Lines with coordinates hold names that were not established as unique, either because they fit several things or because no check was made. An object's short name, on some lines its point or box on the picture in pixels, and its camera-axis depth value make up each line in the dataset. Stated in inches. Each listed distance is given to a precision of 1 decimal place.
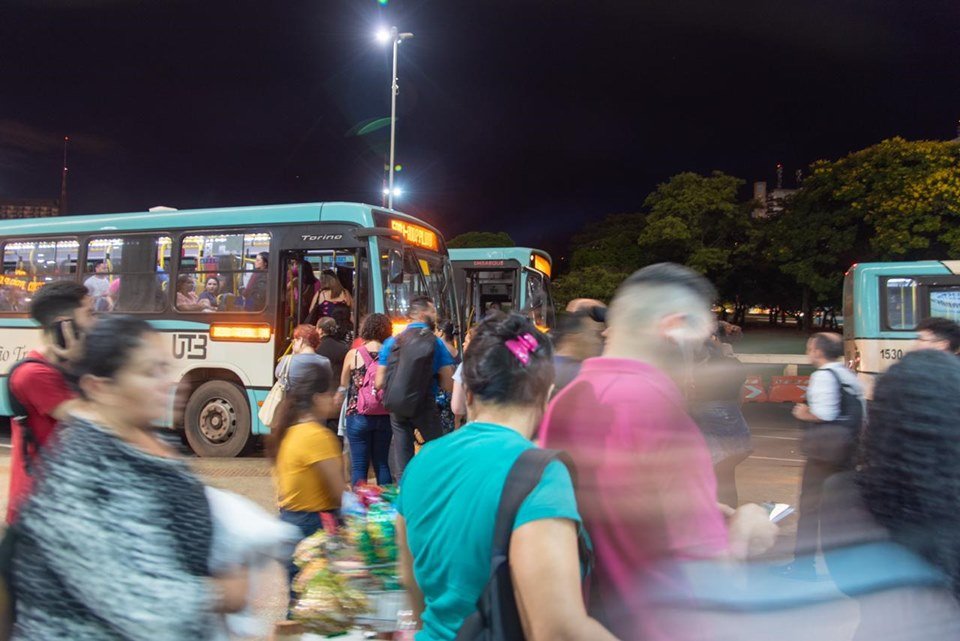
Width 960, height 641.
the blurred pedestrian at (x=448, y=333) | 379.8
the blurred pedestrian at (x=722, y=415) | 211.3
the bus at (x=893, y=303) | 629.3
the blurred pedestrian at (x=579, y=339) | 183.8
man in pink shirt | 68.9
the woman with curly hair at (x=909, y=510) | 75.8
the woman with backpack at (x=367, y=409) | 266.5
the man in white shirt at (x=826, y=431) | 193.9
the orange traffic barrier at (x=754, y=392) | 776.3
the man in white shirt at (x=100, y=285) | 449.4
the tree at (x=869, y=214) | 1411.2
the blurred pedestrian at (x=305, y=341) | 278.5
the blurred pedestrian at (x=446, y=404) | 299.5
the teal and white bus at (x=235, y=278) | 406.3
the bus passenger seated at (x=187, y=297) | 428.5
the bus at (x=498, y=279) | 741.3
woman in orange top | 145.9
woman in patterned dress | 62.8
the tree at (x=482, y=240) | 2324.1
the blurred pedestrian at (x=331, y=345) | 321.4
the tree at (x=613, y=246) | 2246.6
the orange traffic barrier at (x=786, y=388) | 773.3
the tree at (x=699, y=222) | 1873.8
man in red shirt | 125.7
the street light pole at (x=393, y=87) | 919.7
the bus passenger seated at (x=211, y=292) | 426.0
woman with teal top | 62.7
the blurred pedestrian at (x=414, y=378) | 246.5
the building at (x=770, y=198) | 1902.1
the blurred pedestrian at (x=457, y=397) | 233.1
